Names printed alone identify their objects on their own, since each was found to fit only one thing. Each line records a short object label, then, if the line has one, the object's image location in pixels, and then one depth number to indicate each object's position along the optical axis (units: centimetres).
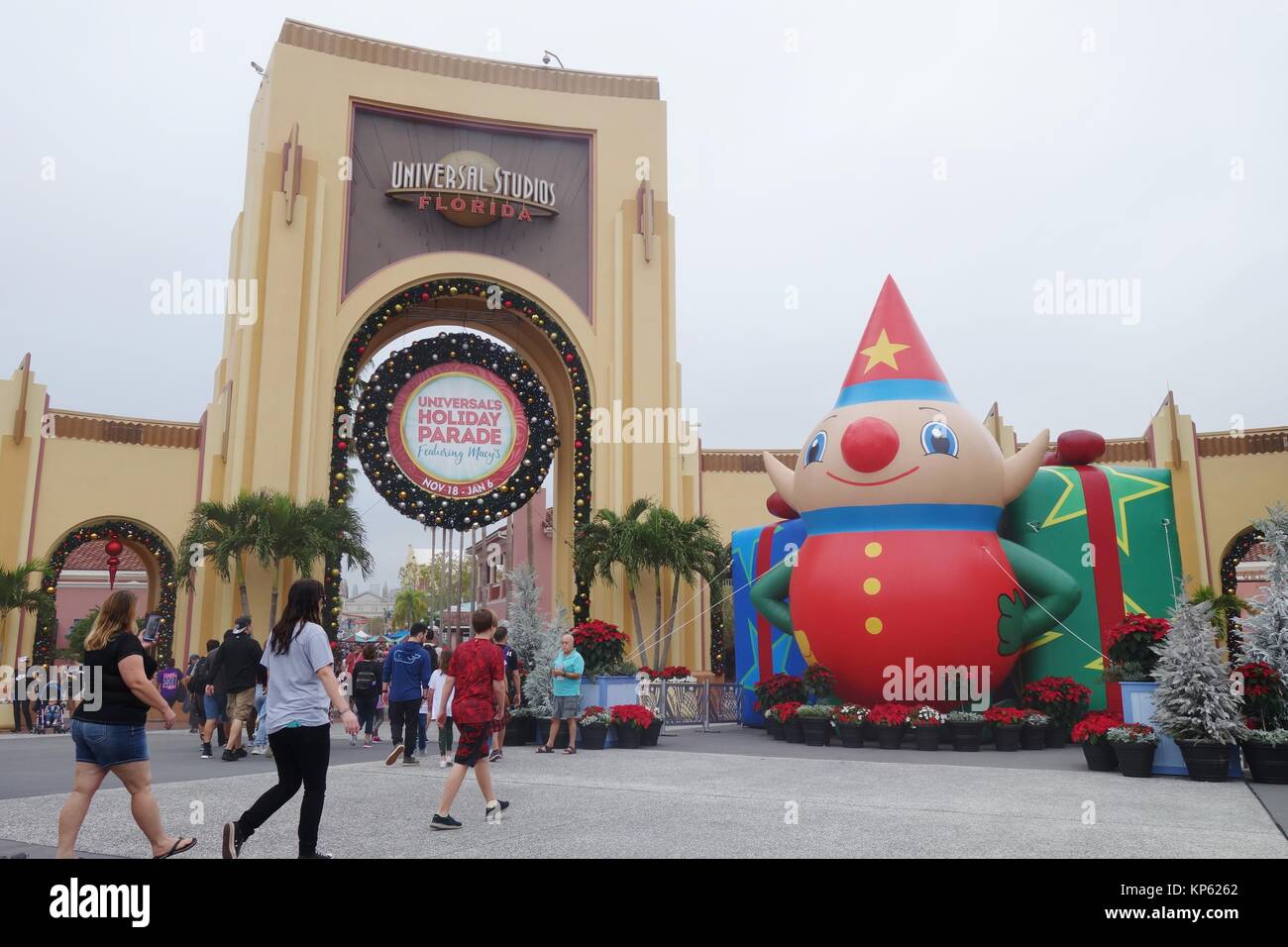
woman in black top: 548
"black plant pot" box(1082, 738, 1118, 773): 1089
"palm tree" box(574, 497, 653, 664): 1927
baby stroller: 1873
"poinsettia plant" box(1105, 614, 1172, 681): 1151
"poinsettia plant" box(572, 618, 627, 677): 1486
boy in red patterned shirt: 706
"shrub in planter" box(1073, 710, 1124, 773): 1080
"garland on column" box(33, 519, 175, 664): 2066
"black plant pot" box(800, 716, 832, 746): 1423
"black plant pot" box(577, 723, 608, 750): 1395
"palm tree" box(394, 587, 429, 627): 7500
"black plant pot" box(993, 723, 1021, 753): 1345
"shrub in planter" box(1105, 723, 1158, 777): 1040
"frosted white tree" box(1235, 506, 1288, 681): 1065
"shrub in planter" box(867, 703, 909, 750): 1358
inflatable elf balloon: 1357
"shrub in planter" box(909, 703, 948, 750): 1349
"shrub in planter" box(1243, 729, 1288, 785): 990
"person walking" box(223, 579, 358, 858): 561
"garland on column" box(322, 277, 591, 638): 2011
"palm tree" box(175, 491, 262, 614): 1748
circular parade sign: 2044
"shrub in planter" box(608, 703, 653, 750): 1395
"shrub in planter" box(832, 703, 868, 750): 1387
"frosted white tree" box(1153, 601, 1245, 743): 1001
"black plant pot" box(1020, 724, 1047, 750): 1363
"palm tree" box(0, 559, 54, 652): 1934
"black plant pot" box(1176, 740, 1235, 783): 997
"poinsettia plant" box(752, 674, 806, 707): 1544
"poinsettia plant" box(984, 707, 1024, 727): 1344
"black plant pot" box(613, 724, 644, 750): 1404
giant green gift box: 1443
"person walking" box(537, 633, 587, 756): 1295
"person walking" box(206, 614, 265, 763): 1215
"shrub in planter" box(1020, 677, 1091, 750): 1390
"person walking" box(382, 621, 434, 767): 1205
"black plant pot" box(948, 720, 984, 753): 1348
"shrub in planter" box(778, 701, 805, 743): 1467
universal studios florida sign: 2075
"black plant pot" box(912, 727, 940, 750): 1350
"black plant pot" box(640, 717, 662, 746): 1420
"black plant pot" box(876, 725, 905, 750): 1366
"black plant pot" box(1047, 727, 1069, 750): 1398
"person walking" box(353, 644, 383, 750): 1446
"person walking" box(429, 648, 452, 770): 1141
